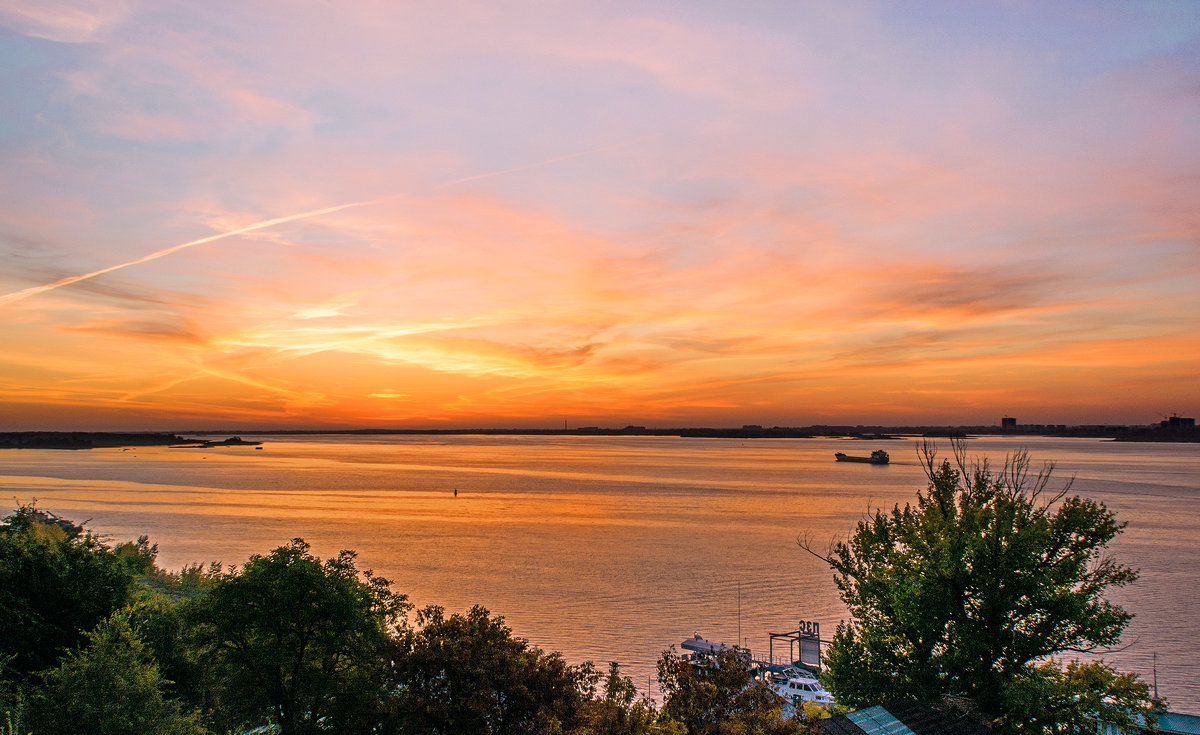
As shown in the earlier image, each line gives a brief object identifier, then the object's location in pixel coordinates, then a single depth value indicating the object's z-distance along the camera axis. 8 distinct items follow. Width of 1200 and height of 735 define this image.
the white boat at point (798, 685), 35.25
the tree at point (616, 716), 18.95
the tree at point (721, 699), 18.77
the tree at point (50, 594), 28.81
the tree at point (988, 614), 21.70
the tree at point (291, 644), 24.88
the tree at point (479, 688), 20.72
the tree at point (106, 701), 21.31
